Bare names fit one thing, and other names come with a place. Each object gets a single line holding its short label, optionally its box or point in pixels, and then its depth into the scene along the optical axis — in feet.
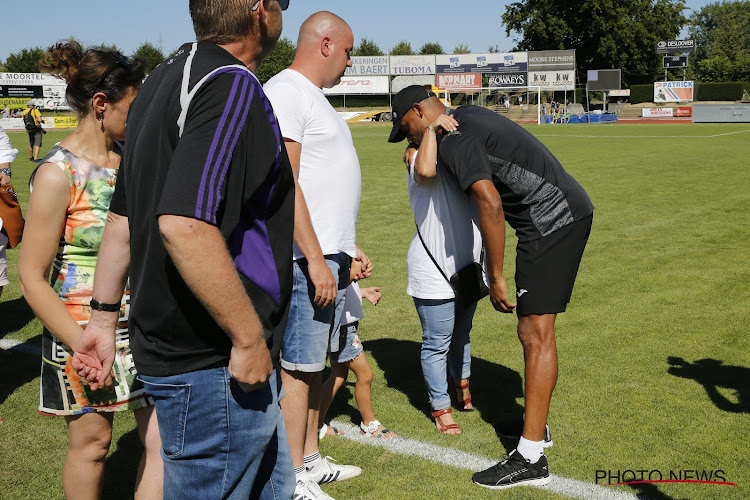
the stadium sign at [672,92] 190.29
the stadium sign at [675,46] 221.25
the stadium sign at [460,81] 210.59
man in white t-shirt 10.48
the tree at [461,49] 360.07
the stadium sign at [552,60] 204.85
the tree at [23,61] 296.51
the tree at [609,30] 235.61
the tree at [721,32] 375.90
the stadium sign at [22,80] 222.07
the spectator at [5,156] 21.71
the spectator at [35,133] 77.30
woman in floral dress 8.50
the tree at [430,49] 341.21
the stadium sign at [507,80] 208.03
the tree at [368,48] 336.88
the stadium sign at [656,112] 172.35
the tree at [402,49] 340.39
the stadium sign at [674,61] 215.51
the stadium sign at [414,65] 231.09
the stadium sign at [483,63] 218.79
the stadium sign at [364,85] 232.12
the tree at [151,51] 295.07
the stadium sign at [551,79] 204.36
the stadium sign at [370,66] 236.84
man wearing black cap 11.94
